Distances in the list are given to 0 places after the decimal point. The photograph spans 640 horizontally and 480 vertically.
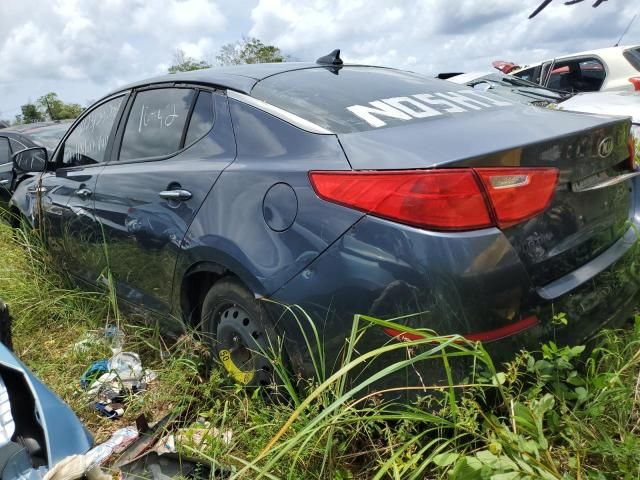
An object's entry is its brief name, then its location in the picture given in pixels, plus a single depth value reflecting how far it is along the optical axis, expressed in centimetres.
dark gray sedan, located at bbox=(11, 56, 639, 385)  162
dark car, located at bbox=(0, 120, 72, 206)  679
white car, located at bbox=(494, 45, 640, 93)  668
